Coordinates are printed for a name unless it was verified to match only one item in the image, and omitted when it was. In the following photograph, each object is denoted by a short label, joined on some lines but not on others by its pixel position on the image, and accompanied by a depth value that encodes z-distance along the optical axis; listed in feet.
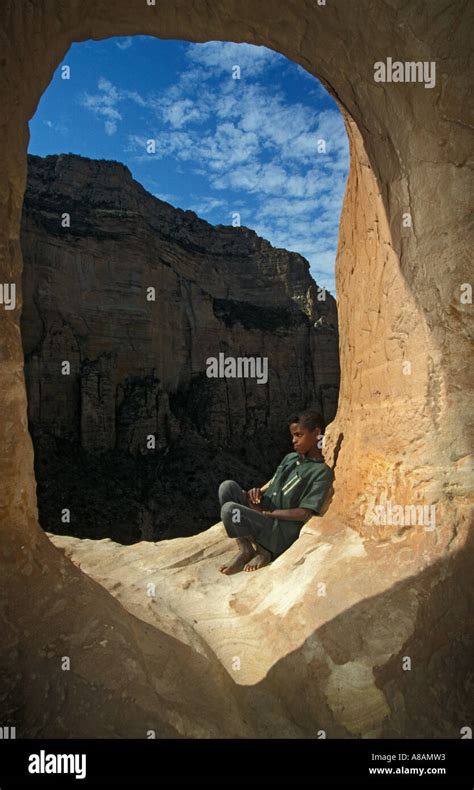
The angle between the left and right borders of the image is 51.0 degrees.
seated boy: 13.10
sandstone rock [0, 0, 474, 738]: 7.56
